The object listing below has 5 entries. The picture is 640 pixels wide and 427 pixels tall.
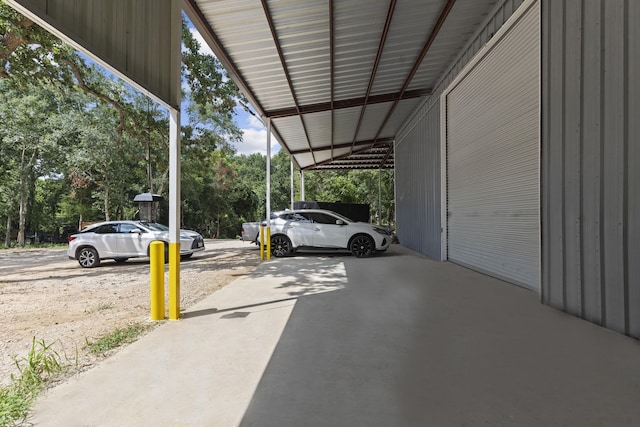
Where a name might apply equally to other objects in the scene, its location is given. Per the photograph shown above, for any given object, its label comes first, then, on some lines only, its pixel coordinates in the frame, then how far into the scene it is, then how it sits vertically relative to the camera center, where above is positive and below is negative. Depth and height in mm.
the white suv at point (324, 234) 10898 -678
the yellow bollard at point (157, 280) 4098 -813
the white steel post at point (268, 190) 10539 +753
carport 3486 +1732
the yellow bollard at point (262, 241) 10539 -862
